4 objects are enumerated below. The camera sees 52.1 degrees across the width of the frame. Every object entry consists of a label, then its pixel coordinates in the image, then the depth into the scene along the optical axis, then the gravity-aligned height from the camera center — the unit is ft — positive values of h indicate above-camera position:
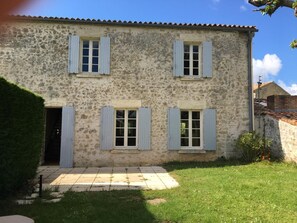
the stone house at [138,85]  39.58 +5.88
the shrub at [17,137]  20.45 -0.76
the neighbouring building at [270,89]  124.16 +17.31
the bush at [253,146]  39.52 -2.04
